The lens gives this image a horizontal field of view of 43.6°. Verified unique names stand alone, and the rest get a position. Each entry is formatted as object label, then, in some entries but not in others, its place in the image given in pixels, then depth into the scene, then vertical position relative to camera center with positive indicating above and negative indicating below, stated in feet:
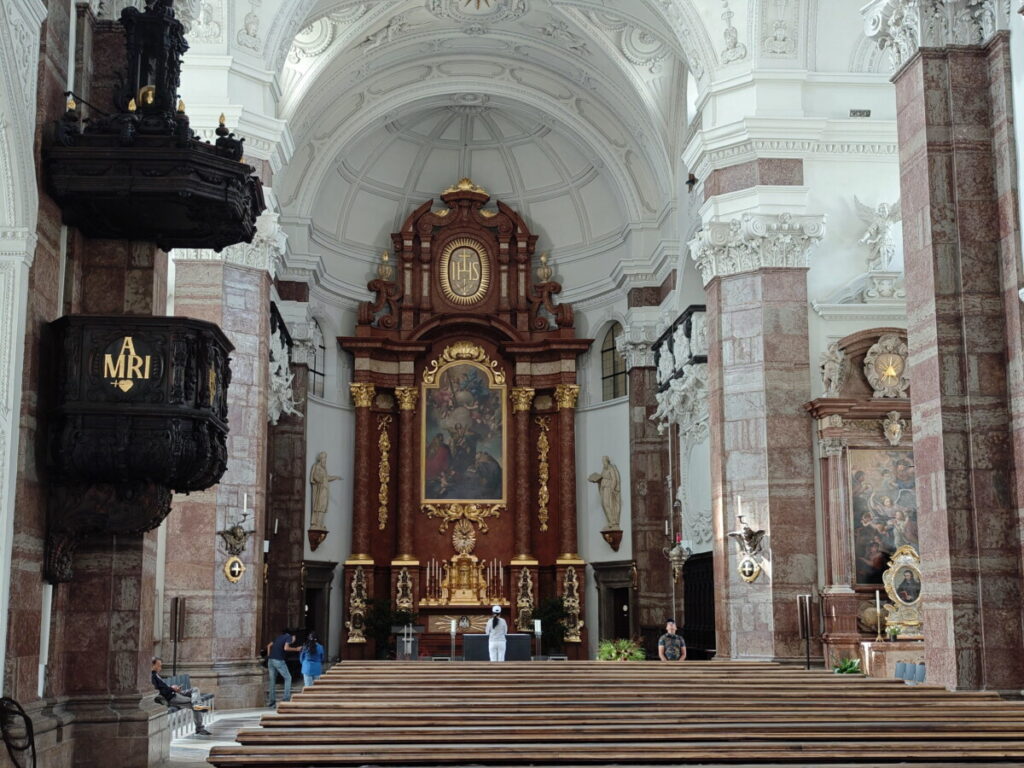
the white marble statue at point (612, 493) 95.55 +5.67
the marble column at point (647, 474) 88.17 +6.73
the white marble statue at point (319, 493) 93.20 +5.75
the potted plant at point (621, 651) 76.43 -4.90
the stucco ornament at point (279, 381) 79.30 +12.00
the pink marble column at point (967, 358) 35.65 +5.91
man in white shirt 67.15 -3.52
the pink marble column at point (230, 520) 61.00 +2.55
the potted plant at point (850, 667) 53.84 -4.22
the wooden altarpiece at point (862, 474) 59.62 +4.43
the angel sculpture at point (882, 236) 63.52 +16.31
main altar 96.89 +11.36
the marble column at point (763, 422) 60.64 +7.02
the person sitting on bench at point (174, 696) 47.88 -4.71
